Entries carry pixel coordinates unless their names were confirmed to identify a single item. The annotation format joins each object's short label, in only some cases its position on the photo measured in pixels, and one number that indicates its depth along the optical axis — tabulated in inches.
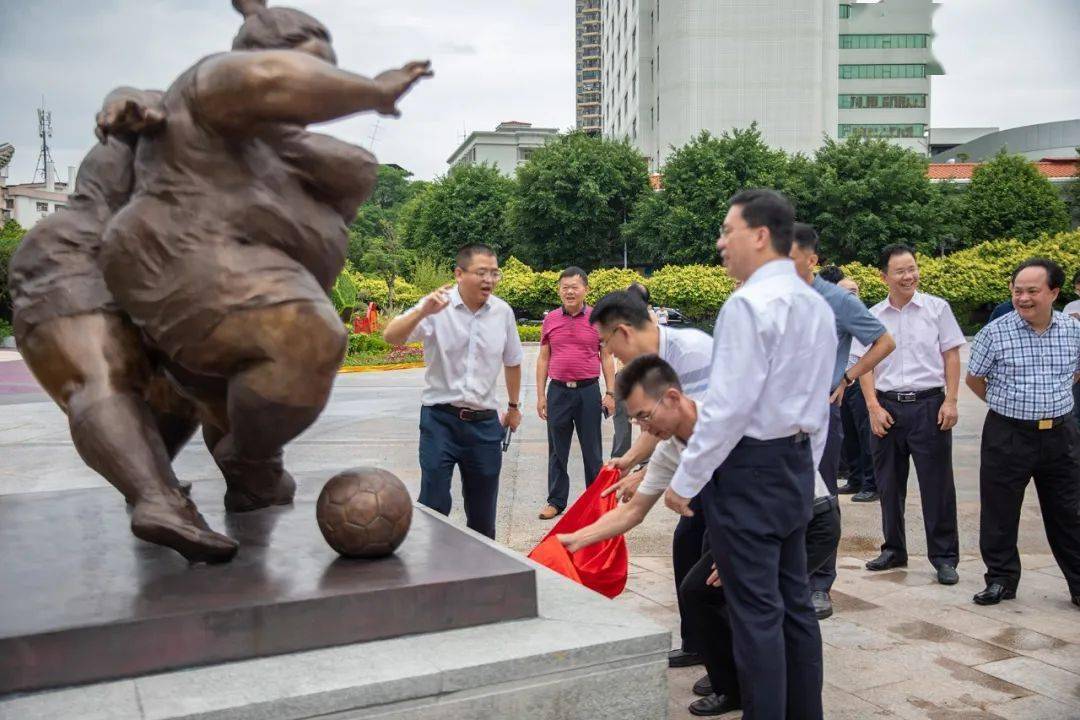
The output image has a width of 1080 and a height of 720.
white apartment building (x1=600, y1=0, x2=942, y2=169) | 1867.6
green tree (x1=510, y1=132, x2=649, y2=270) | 1508.4
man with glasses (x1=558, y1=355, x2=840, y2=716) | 141.0
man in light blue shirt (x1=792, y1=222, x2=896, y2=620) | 187.2
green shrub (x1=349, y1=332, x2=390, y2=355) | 904.9
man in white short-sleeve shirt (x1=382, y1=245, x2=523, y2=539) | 199.2
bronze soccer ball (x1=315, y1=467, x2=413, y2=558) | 123.4
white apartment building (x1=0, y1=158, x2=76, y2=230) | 2696.9
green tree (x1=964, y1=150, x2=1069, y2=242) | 1467.8
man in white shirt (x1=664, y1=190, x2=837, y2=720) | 115.6
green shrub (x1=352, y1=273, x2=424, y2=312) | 1276.5
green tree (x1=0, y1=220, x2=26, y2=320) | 1160.8
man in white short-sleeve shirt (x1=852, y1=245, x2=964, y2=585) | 216.7
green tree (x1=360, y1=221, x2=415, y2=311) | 1396.0
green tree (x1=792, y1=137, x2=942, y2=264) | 1363.2
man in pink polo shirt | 287.9
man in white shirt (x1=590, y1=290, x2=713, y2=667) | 158.2
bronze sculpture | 112.3
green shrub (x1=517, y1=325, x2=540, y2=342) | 1115.3
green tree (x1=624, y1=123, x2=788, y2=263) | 1396.4
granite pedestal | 97.7
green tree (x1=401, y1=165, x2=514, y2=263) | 1721.2
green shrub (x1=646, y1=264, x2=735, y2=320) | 1237.1
